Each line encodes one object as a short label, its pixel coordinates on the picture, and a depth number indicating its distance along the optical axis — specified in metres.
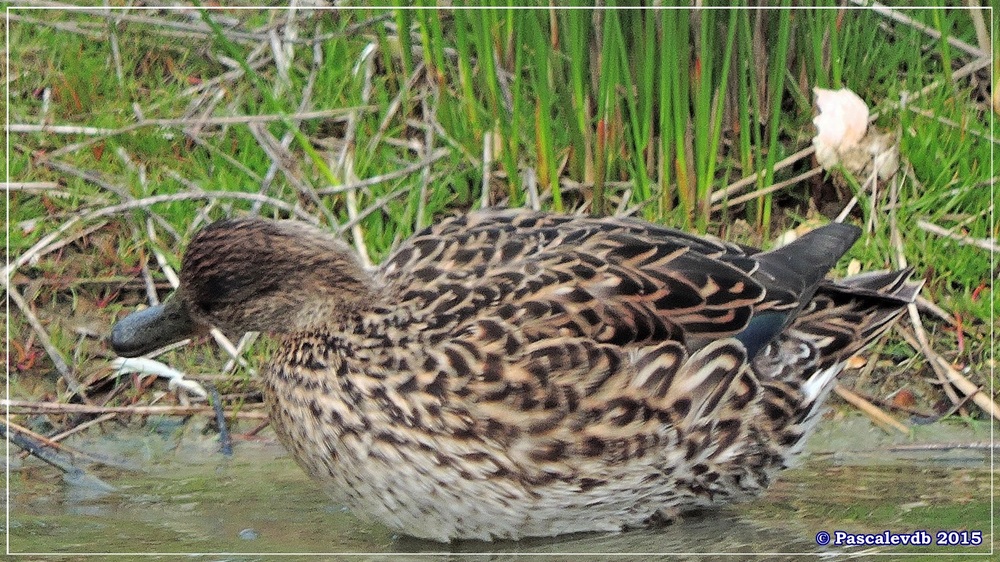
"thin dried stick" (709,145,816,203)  11.74
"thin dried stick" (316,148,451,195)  12.11
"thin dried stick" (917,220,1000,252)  11.41
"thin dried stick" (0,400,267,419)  10.54
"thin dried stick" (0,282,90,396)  10.98
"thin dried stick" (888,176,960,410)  10.69
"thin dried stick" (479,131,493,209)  12.09
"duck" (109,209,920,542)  8.23
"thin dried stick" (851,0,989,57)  12.08
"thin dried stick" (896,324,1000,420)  10.46
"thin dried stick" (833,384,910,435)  10.40
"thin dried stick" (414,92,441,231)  11.95
